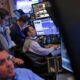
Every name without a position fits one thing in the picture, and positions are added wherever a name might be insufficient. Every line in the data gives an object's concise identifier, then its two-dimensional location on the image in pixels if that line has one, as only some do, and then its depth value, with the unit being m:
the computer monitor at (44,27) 2.85
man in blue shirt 1.59
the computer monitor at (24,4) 4.68
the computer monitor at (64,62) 1.58
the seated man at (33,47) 2.51
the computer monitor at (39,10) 3.11
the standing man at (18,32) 2.85
